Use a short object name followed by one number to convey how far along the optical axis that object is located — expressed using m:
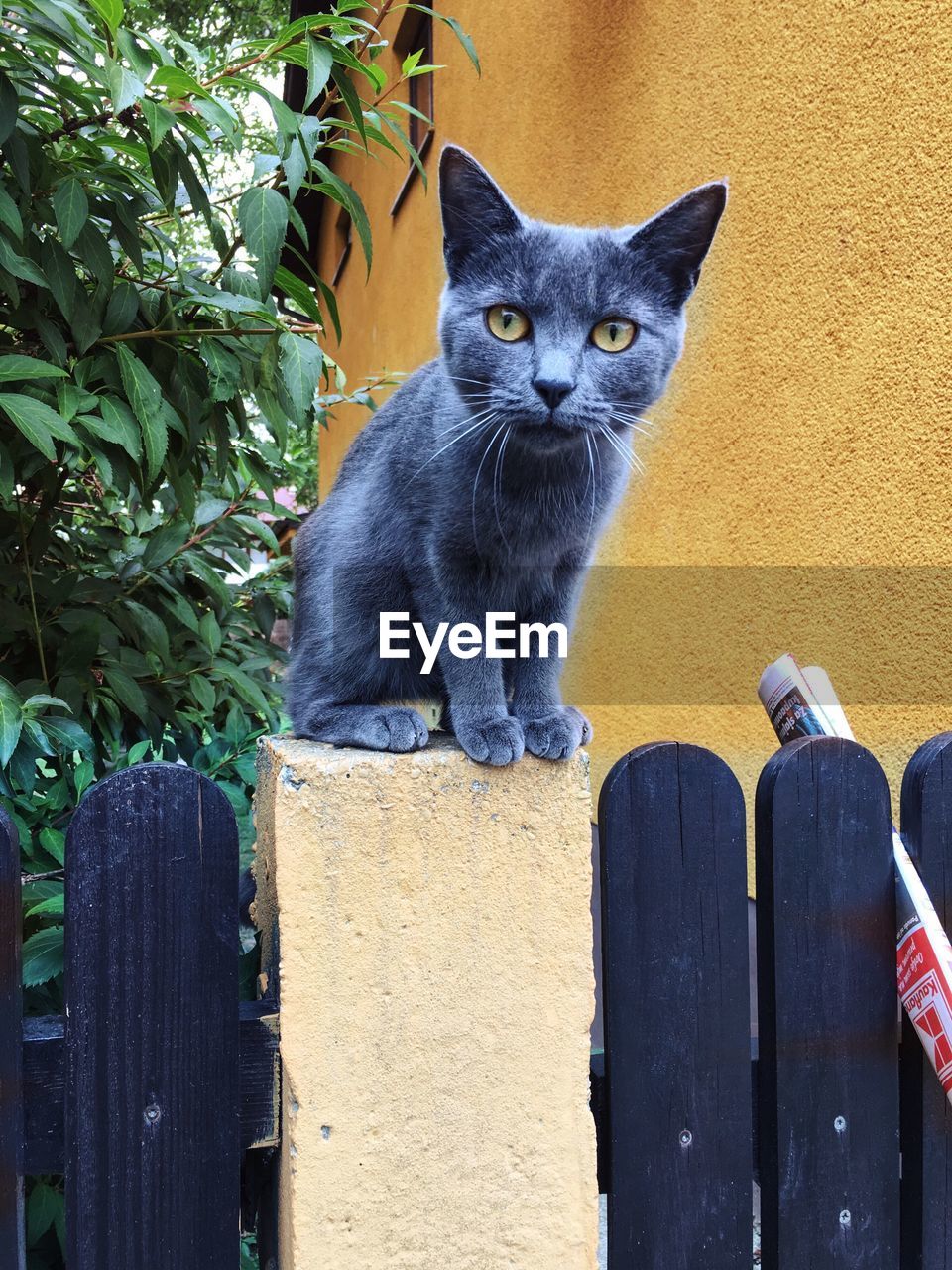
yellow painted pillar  0.93
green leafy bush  1.08
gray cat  0.93
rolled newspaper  1.00
